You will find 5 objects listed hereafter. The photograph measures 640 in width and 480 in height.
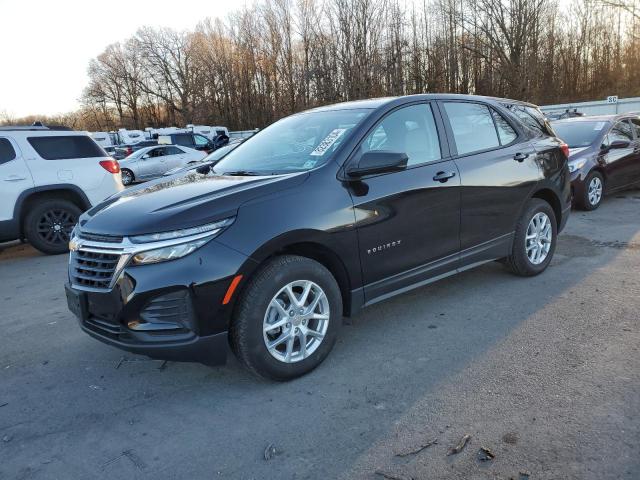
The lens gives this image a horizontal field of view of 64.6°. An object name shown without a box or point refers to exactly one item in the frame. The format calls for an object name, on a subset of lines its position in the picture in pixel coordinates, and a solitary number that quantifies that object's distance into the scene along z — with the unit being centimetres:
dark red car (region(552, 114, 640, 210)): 840
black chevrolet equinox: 289
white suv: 750
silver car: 2014
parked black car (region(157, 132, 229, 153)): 2334
